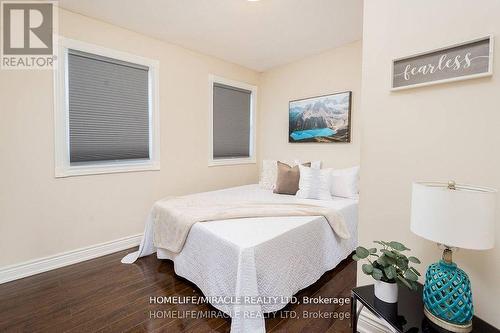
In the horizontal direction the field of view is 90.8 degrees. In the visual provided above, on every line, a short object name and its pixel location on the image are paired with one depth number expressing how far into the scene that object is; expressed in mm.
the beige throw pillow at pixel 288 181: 3145
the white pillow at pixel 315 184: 2896
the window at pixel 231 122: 3830
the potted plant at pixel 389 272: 1177
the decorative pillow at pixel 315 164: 3491
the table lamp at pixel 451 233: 916
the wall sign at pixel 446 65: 1092
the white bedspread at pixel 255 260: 1599
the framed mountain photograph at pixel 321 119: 3305
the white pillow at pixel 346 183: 2959
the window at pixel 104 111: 2514
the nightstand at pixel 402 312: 1059
